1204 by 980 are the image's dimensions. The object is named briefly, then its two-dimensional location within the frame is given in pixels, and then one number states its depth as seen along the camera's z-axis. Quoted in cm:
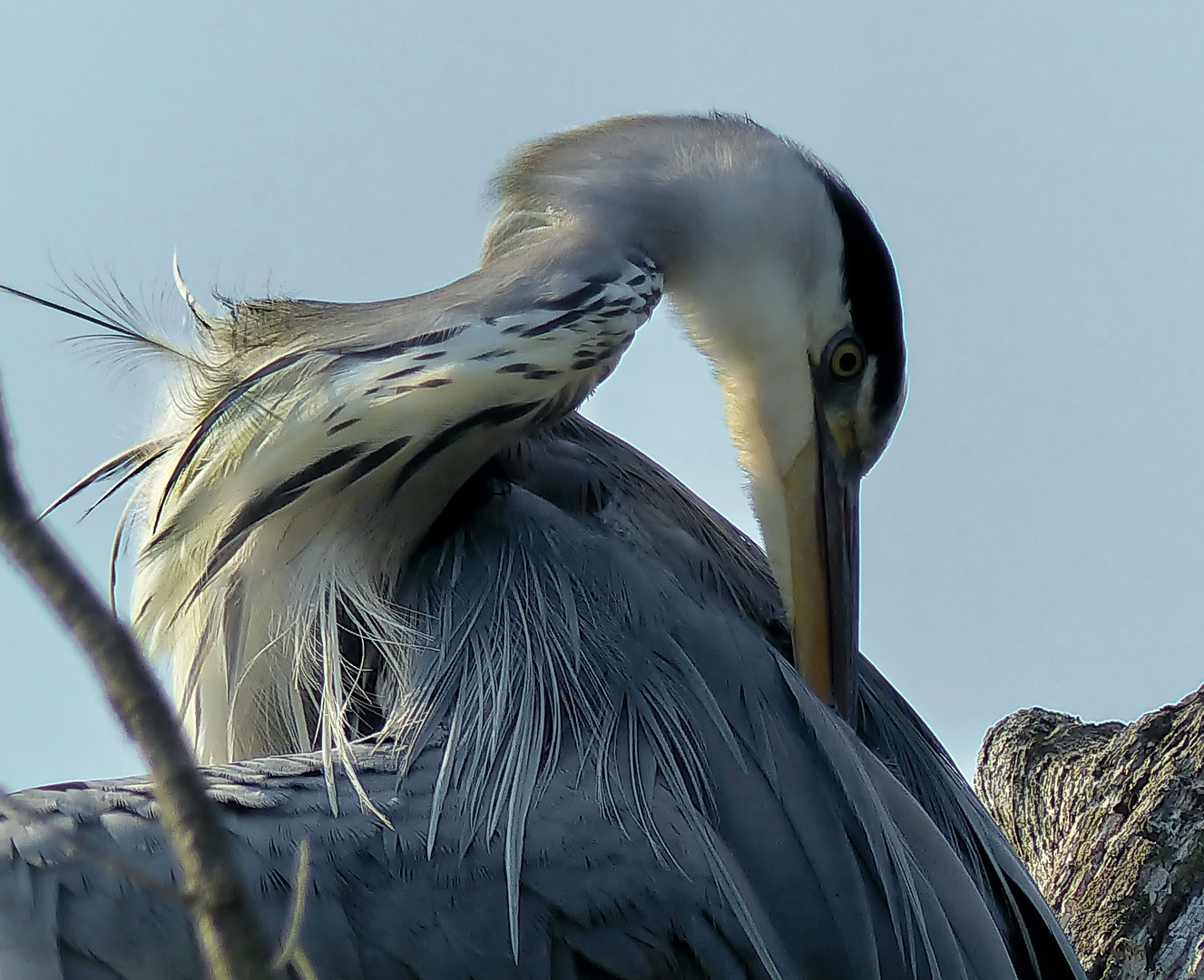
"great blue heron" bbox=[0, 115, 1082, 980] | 927
